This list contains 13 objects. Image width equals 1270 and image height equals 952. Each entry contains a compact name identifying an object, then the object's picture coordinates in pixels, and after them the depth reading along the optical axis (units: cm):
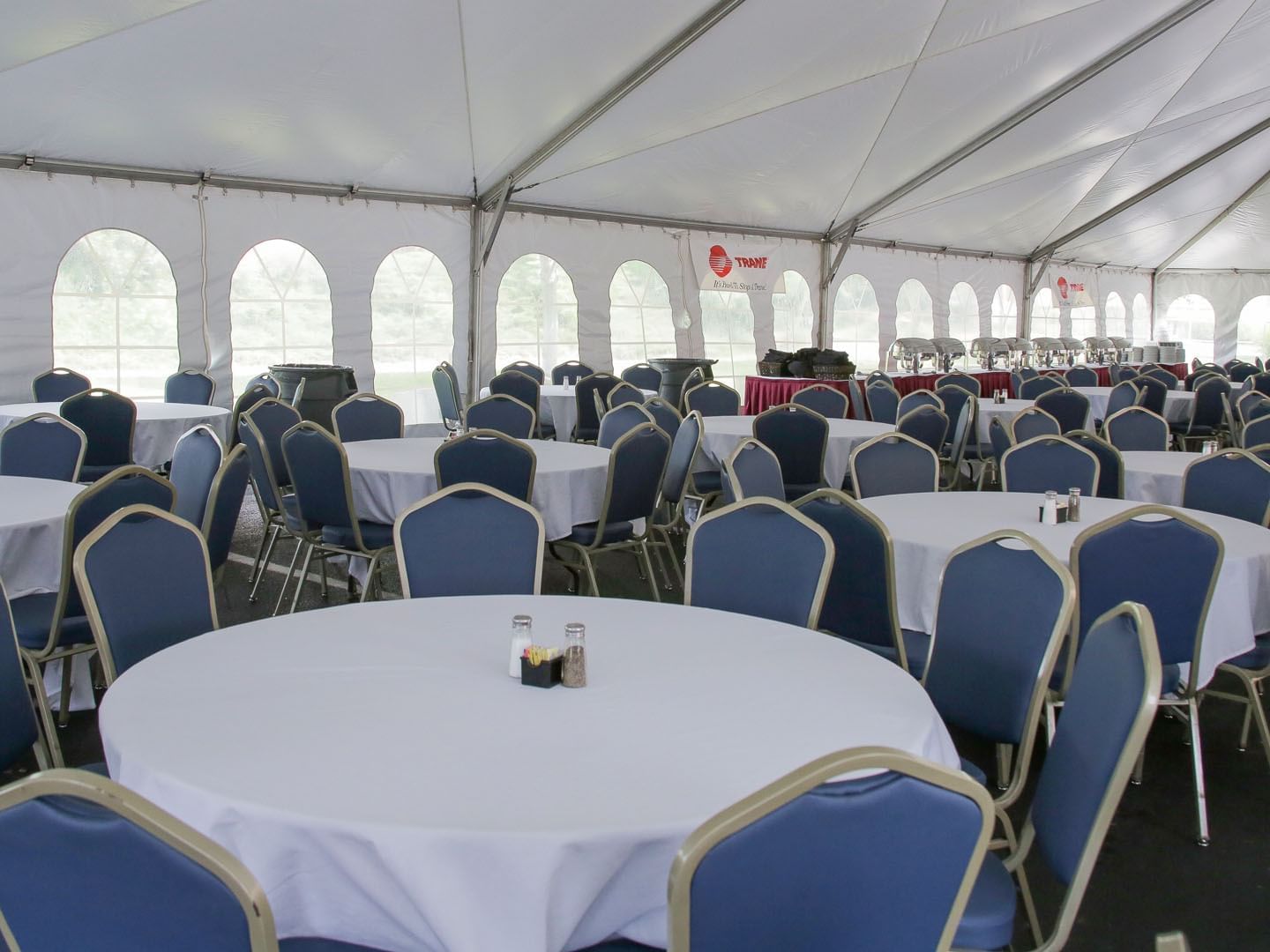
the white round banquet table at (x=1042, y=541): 336
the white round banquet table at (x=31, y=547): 363
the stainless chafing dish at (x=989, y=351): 1434
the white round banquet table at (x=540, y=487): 503
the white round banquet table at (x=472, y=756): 154
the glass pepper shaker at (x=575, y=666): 211
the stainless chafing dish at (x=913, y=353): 1310
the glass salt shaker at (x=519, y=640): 218
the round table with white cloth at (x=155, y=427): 726
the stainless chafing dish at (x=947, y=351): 1378
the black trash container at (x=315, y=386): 909
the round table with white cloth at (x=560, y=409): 978
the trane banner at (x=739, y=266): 1413
